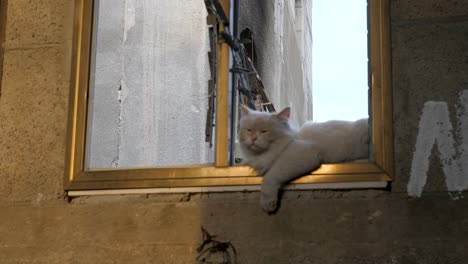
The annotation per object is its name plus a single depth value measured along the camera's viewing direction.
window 2.22
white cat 2.26
